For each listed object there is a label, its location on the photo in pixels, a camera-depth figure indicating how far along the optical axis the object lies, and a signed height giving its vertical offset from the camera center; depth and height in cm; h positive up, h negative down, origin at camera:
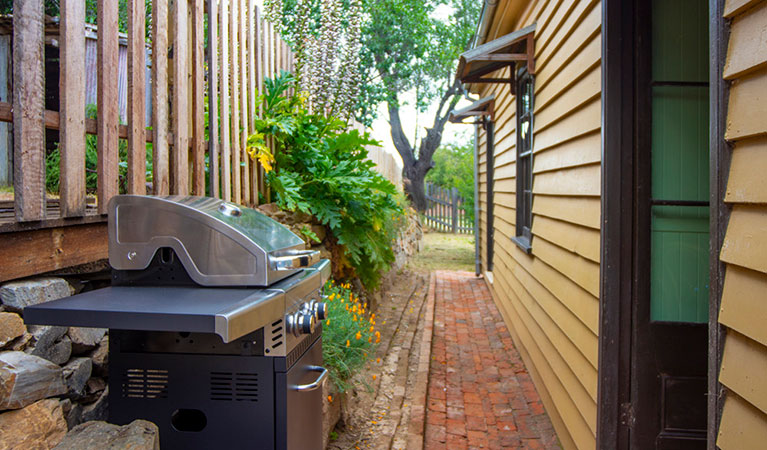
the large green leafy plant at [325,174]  491 +29
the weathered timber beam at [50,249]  196 -17
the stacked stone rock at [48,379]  166 -59
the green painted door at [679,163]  282 +21
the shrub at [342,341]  384 -100
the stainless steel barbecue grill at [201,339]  181 -44
